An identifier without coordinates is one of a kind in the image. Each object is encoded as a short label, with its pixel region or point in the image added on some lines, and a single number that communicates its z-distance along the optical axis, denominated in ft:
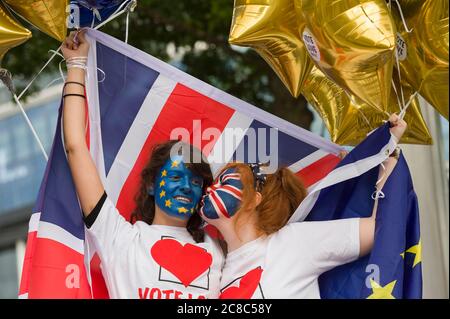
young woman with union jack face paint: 28.04
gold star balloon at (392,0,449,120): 26.99
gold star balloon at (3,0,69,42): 28.73
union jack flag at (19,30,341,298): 30.83
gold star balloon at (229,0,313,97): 28.66
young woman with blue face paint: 28.39
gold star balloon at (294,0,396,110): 26.30
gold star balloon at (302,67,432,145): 30.86
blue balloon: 30.04
